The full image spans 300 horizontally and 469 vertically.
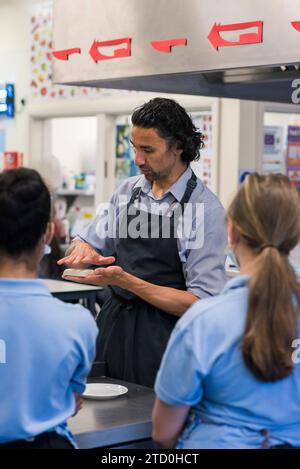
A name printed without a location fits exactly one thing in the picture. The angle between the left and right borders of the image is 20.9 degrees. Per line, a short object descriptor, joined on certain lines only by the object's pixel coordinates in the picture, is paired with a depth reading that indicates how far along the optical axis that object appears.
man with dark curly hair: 2.41
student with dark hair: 1.62
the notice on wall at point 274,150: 5.35
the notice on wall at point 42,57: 6.64
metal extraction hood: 2.06
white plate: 2.18
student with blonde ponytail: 1.57
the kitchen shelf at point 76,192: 7.23
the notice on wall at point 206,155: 5.42
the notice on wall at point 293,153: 5.37
